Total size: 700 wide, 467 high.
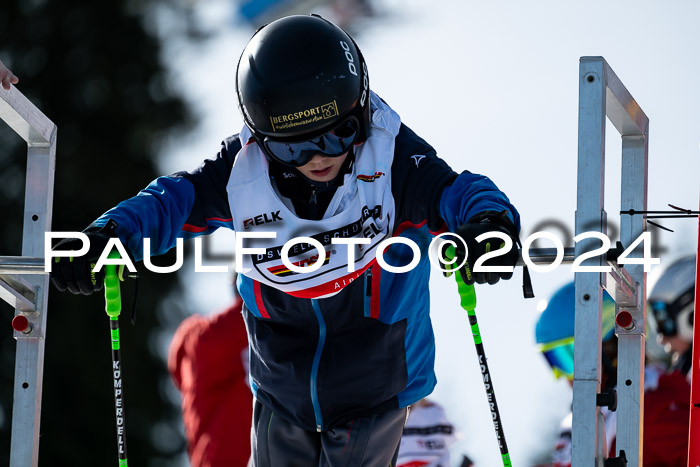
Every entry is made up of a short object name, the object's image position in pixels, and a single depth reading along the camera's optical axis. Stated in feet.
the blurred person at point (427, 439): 43.83
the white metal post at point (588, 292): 24.44
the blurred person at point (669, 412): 39.83
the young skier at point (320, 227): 27.81
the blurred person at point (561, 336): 43.80
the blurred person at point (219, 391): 45.21
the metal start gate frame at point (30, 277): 30.12
